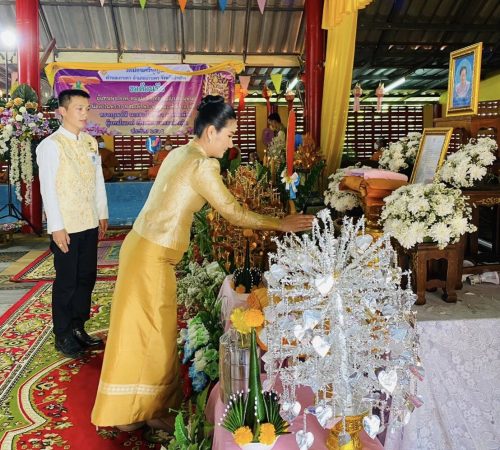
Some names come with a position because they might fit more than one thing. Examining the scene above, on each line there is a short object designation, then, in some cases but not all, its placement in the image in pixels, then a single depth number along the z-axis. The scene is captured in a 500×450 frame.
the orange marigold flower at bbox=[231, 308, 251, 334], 1.40
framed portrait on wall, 2.13
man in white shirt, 2.72
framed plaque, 2.15
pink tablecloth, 1.30
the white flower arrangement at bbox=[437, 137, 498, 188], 1.94
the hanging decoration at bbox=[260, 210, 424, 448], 1.13
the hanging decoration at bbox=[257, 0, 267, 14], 5.80
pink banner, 7.67
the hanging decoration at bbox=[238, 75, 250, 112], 8.57
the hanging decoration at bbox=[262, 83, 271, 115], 9.22
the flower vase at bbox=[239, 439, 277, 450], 1.23
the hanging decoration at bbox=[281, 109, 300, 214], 2.08
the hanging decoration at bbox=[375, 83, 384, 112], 8.88
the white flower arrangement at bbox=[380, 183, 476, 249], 1.79
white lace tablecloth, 1.74
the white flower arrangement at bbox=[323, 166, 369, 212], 2.68
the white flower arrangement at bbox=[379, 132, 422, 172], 2.50
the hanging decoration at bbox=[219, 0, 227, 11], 6.09
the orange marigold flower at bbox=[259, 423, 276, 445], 1.22
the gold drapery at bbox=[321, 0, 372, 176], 4.38
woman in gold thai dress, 1.92
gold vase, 1.21
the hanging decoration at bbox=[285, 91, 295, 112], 6.33
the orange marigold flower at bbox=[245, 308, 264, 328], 1.29
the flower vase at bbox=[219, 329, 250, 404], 1.50
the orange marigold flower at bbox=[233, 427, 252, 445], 1.21
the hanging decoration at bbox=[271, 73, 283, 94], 8.55
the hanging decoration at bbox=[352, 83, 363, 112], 8.64
